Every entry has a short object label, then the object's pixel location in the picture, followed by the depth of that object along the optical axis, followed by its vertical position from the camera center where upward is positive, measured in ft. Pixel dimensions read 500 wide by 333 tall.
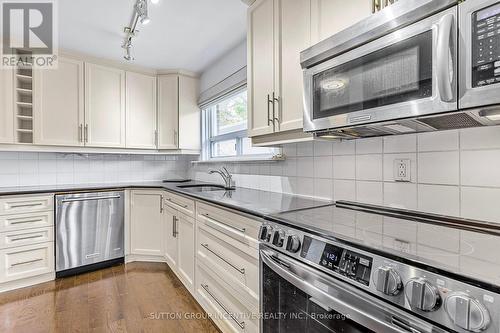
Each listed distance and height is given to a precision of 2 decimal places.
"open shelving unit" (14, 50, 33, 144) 8.20 +2.09
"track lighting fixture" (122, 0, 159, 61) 5.50 +3.60
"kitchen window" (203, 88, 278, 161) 8.81 +1.33
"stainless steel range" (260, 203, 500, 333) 1.91 -1.01
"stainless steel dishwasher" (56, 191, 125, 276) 8.21 -2.25
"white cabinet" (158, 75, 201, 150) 10.84 +2.25
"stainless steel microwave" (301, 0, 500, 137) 2.33 +1.04
